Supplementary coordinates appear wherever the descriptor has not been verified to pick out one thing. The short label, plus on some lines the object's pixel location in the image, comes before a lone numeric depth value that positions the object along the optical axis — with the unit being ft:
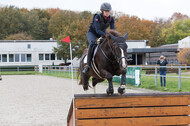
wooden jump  15.46
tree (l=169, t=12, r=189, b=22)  244.63
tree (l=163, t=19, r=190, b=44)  204.13
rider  19.40
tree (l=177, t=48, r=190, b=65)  110.32
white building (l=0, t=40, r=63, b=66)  160.86
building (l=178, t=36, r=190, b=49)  147.53
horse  16.79
